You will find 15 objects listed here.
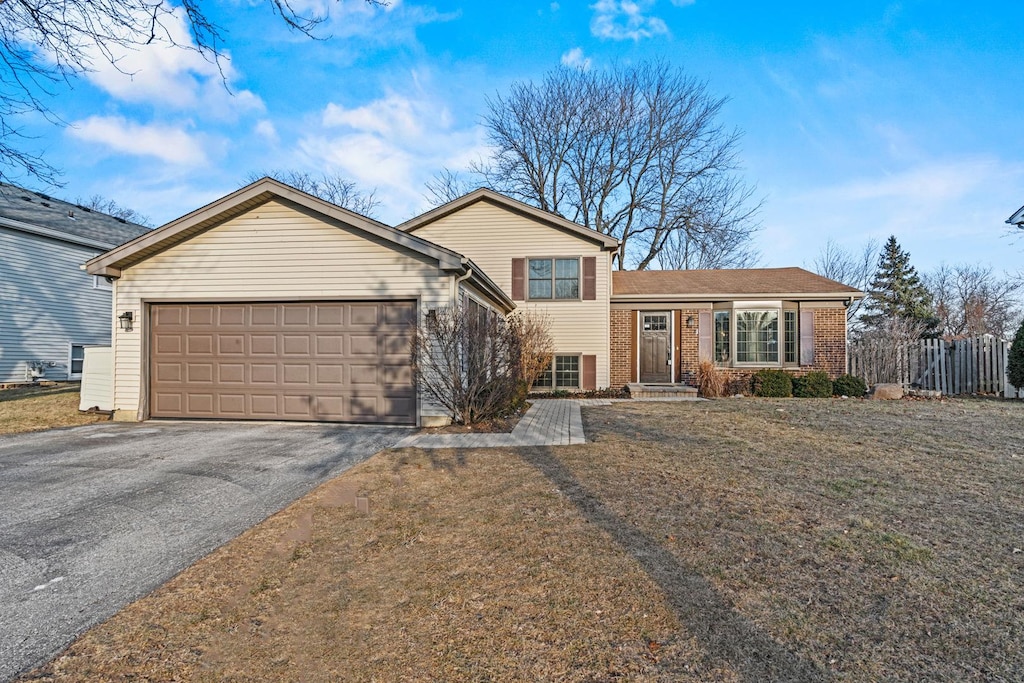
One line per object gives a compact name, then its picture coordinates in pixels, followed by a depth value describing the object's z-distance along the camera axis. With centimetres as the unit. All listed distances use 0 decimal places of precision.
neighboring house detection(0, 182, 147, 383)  1493
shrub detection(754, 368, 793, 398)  1378
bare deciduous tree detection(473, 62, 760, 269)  2386
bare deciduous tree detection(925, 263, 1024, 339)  2875
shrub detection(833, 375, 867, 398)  1355
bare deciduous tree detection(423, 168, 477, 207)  2591
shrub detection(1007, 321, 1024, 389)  1223
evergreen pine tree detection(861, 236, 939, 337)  2947
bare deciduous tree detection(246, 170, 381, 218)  3312
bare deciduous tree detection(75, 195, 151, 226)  3625
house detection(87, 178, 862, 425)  855
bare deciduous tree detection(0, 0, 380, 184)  559
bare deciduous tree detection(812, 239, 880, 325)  3288
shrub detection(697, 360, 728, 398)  1392
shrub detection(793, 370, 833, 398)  1350
